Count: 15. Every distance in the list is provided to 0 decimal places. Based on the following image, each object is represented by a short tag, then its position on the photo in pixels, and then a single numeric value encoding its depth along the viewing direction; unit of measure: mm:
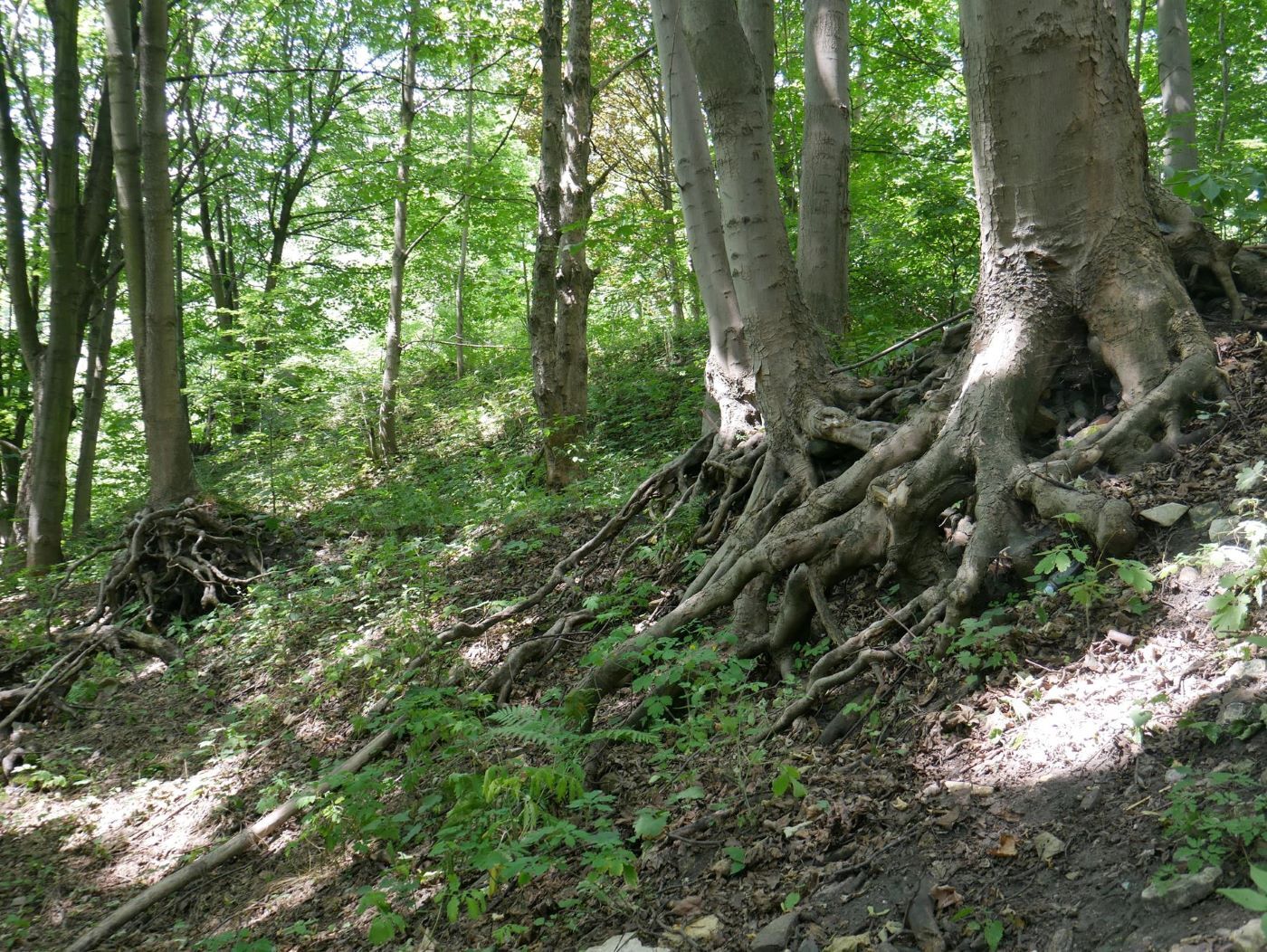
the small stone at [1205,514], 3379
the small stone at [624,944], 2820
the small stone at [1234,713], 2555
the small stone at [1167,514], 3447
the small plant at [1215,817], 2111
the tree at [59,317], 10953
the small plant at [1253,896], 1627
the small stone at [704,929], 2764
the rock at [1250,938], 1823
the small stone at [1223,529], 3209
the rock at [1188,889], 2076
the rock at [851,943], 2436
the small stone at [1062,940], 2172
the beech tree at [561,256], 9859
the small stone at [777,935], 2584
